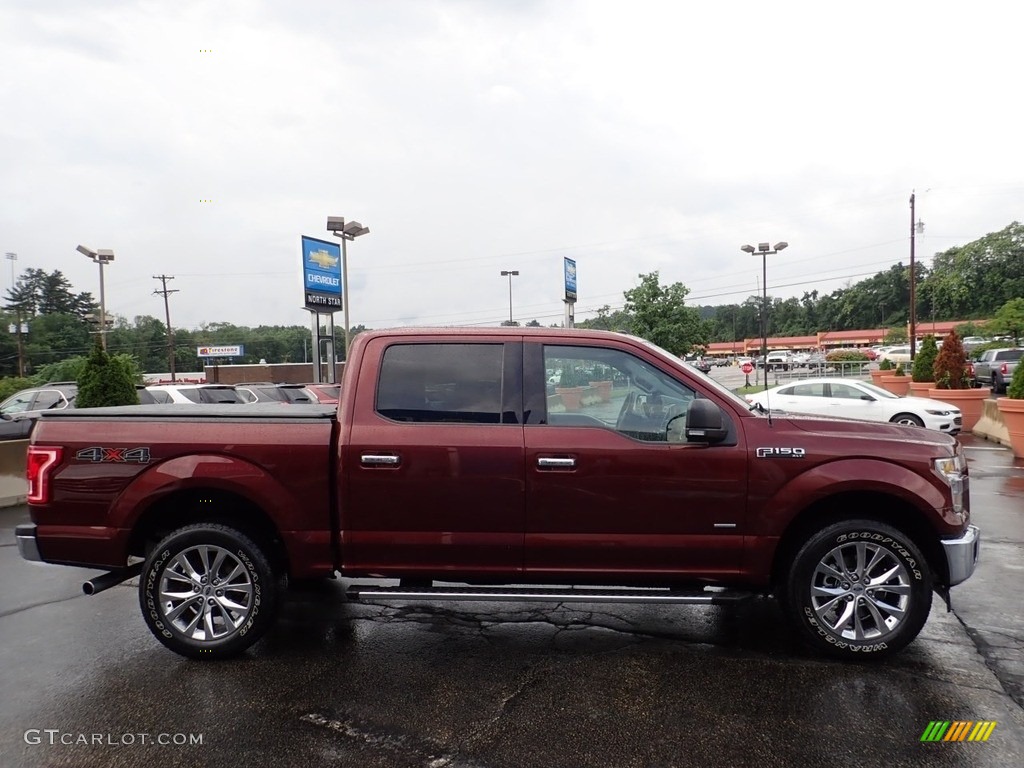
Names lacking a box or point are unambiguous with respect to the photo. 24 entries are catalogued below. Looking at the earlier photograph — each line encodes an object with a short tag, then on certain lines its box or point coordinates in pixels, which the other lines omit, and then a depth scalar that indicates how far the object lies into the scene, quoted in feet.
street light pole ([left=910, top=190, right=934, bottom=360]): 116.54
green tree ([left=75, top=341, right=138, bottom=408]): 40.42
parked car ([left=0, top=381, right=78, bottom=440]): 53.46
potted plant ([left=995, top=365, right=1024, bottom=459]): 38.52
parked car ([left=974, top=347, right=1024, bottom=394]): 85.23
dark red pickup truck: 13.20
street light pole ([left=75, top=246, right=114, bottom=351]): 105.19
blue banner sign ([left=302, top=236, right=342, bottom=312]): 91.30
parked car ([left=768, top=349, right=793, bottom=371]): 225.35
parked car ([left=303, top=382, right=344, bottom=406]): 55.52
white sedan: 47.50
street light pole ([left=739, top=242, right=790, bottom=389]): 111.04
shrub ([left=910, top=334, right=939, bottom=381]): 69.21
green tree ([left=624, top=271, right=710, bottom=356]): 117.19
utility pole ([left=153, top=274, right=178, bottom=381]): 219.00
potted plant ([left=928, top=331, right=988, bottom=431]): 54.54
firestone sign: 260.42
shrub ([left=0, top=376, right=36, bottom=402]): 113.88
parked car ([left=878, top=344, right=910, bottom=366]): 171.32
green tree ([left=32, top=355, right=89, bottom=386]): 172.39
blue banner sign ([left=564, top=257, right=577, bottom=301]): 121.08
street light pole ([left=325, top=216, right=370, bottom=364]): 77.92
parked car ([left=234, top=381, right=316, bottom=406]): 58.39
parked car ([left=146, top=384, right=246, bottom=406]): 51.65
